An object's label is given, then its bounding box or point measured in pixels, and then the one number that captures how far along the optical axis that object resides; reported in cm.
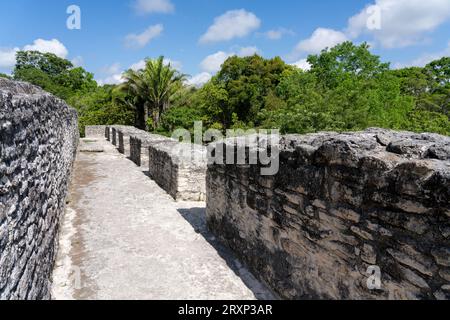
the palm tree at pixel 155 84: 2422
